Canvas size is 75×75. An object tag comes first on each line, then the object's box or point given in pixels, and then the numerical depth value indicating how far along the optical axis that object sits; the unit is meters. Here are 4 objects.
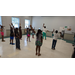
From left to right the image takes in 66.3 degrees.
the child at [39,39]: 2.74
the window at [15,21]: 8.03
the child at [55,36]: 3.61
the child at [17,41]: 3.53
